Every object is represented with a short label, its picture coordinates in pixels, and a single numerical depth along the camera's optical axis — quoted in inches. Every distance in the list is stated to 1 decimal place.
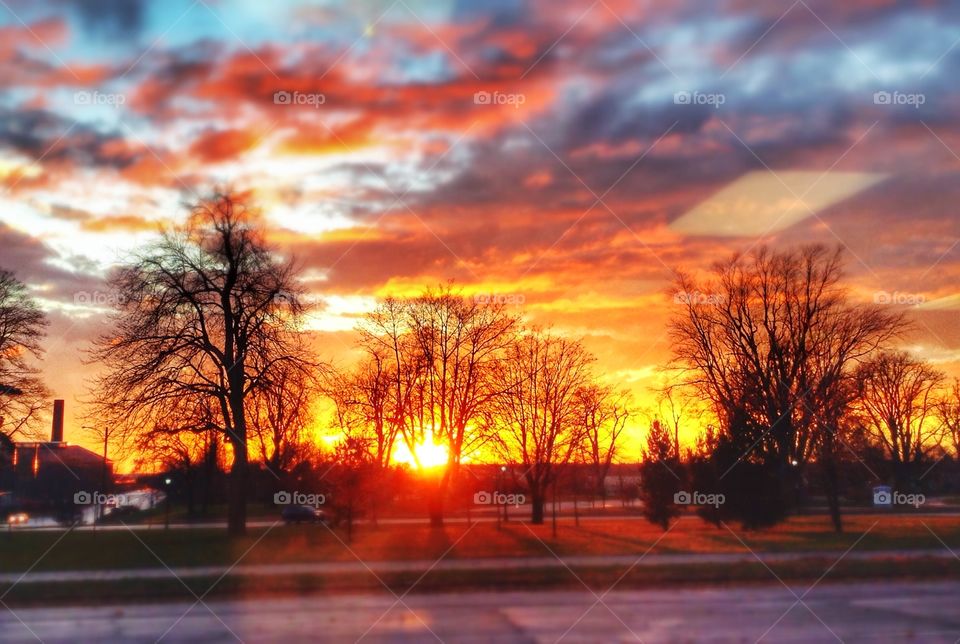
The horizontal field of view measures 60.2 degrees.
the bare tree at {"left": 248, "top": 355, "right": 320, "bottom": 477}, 1146.0
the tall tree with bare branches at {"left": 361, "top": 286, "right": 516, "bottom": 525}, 1520.7
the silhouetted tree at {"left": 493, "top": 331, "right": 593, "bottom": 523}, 1523.1
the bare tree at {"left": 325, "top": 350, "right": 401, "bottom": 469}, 1537.9
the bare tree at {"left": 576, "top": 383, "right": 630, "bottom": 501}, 1581.0
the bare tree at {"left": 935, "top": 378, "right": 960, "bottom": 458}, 1833.2
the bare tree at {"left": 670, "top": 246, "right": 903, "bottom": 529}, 1488.7
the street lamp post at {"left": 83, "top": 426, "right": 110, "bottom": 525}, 1094.8
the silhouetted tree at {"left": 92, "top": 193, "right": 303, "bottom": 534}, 1111.0
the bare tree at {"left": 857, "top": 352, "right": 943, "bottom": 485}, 1617.9
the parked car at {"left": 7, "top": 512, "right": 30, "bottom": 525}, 2012.6
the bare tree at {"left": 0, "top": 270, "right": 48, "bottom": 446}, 1513.3
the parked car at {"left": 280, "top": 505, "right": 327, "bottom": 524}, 1839.3
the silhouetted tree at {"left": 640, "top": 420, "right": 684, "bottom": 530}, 1295.5
